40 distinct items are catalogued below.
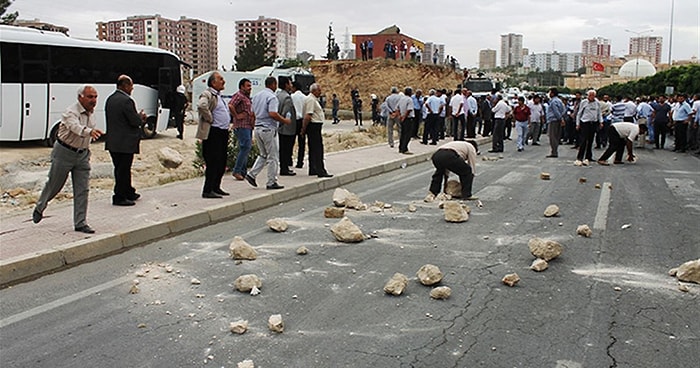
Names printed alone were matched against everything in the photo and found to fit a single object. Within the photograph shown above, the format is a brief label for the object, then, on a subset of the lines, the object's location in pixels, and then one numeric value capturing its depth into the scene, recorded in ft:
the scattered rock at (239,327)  14.47
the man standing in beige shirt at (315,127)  38.27
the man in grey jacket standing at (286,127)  37.45
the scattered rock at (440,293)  16.96
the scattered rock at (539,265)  19.58
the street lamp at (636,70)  330.46
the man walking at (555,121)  57.82
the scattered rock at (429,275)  17.97
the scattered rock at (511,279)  18.08
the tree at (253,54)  259.19
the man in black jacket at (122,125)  27.45
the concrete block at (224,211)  28.04
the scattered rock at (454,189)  33.40
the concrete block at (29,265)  18.80
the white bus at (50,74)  59.16
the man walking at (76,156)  22.67
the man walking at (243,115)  34.94
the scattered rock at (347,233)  23.26
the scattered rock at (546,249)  20.58
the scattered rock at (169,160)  52.60
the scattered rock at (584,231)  24.47
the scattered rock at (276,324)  14.56
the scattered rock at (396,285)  17.17
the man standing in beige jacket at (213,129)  30.19
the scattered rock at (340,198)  30.73
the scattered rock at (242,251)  20.88
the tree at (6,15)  114.79
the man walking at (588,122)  52.54
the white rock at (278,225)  25.40
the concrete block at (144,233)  23.13
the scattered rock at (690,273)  18.45
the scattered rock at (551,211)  28.48
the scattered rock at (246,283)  17.47
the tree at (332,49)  217.15
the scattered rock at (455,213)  27.02
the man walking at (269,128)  34.06
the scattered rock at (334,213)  28.18
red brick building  202.30
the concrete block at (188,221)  25.57
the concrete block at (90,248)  20.77
